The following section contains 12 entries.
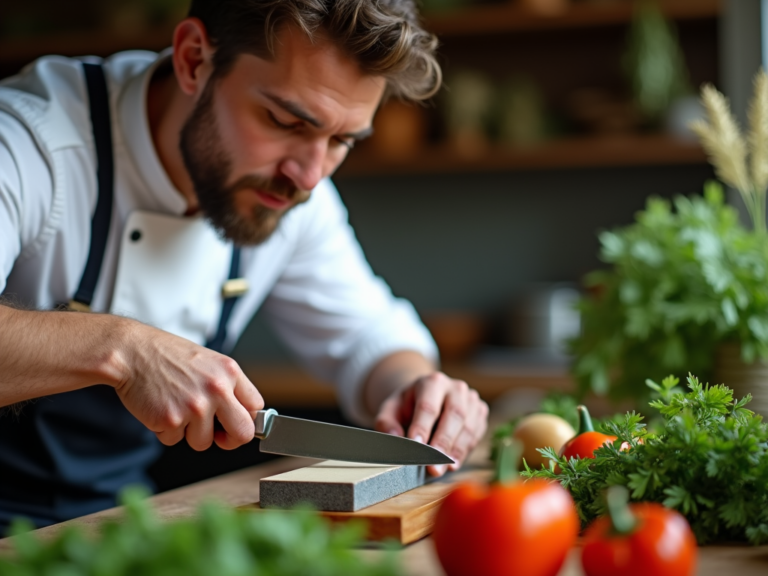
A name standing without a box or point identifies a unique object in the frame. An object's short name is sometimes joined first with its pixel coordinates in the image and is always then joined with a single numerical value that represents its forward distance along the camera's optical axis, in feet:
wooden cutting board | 2.82
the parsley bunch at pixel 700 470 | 2.56
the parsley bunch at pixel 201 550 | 1.65
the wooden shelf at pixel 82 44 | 10.73
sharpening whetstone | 2.98
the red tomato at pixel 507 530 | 2.01
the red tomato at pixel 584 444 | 3.21
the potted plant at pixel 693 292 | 4.30
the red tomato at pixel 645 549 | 1.99
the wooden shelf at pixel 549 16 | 9.43
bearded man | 3.31
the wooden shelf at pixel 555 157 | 9.48
